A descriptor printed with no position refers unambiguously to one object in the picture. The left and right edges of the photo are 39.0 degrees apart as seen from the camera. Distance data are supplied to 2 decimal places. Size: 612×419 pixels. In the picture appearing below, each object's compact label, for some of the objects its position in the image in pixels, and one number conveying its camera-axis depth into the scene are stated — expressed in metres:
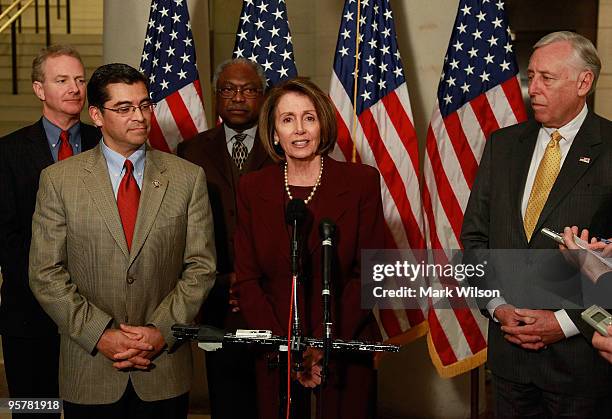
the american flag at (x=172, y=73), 4.44
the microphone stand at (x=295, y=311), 2.42
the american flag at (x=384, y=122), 4.20
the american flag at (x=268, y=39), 4.37
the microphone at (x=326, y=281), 2.34
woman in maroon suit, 3.02
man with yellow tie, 2.87
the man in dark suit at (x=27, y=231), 3.36
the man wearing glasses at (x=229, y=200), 3.71
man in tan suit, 2.91
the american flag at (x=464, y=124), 4.16
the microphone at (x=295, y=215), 2.46
